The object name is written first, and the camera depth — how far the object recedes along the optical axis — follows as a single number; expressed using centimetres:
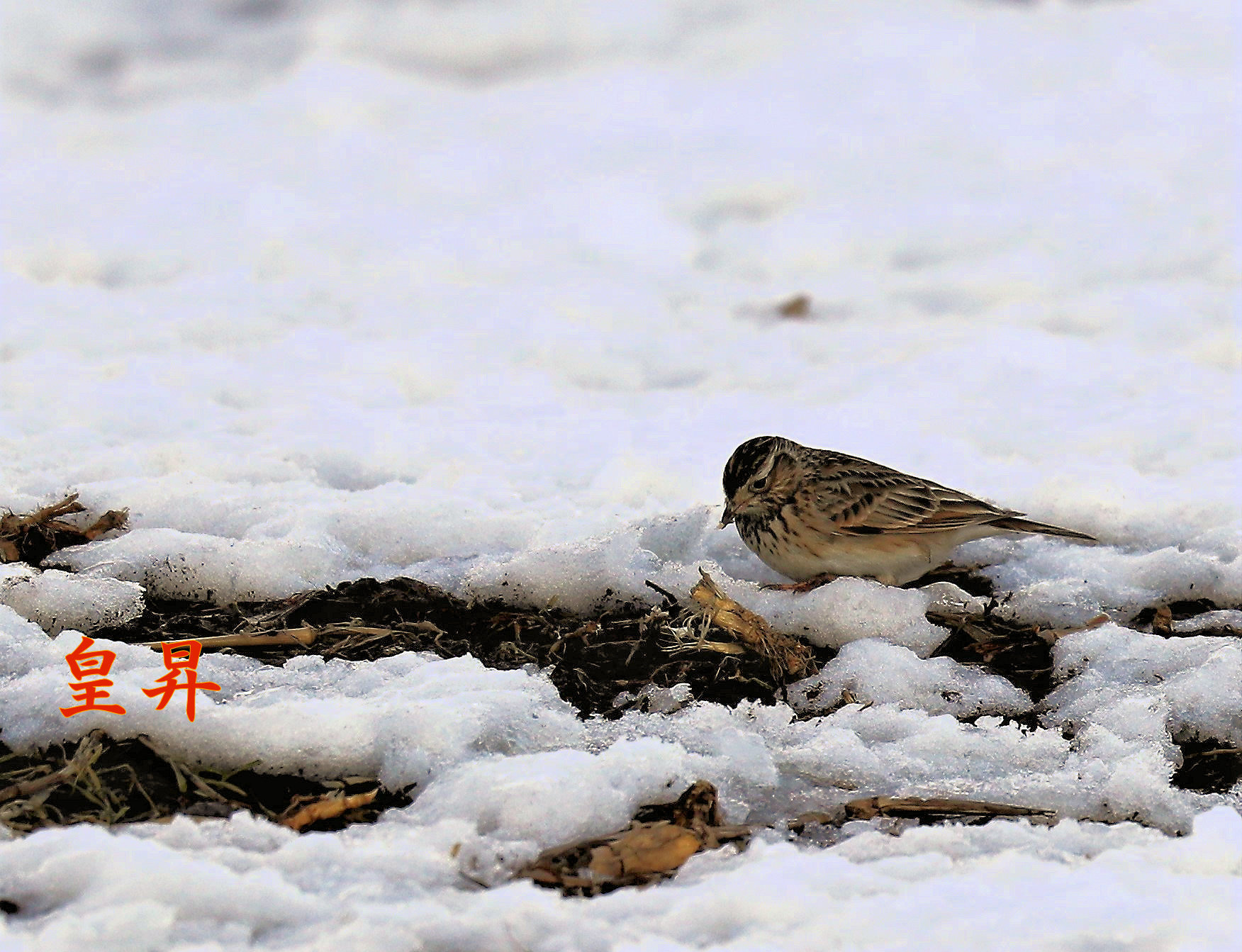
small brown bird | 990
